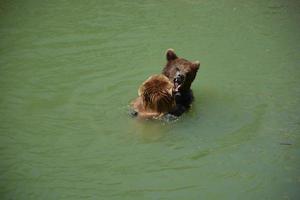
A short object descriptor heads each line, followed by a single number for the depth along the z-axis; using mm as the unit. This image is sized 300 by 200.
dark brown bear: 13914
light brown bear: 13484
